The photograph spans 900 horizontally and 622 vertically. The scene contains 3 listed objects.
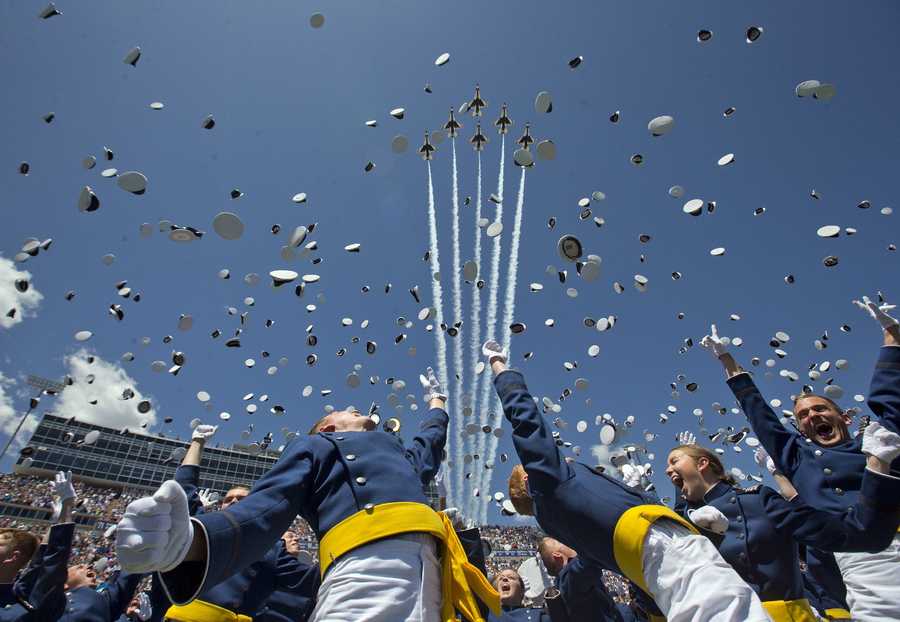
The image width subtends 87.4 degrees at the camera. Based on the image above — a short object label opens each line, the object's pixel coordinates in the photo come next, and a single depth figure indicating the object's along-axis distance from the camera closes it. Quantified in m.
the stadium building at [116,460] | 79.50
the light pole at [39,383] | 76.06
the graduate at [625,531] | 2.36
